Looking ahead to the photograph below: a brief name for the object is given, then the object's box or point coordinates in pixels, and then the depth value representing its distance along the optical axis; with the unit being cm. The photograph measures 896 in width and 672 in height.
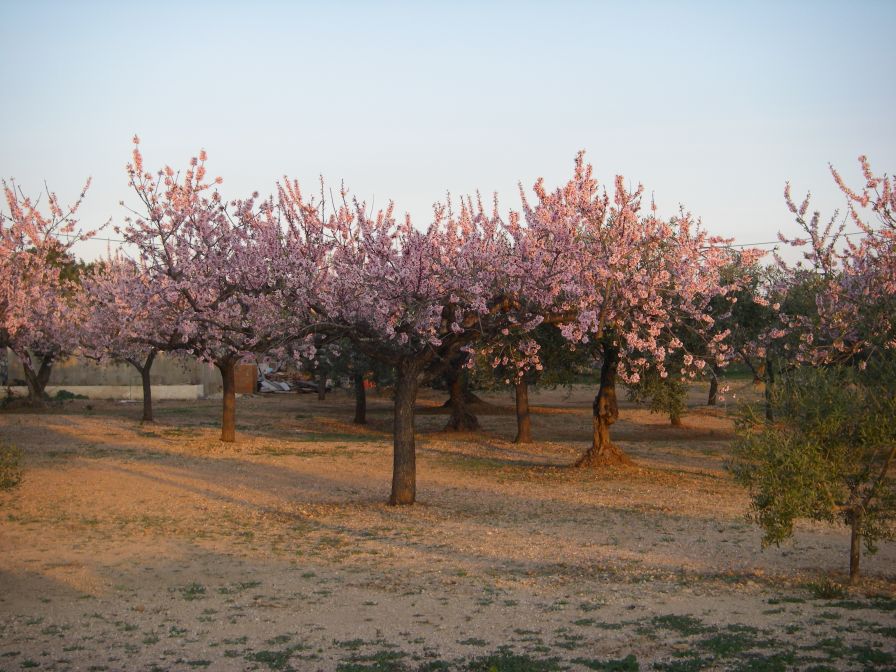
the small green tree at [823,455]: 1013
